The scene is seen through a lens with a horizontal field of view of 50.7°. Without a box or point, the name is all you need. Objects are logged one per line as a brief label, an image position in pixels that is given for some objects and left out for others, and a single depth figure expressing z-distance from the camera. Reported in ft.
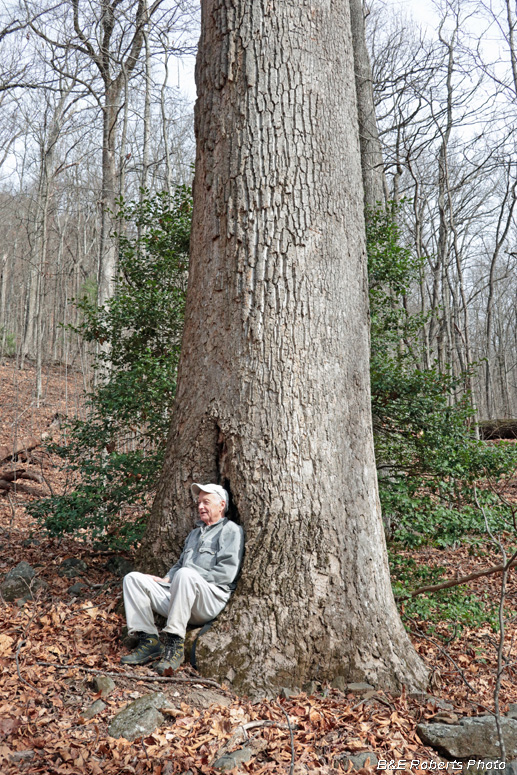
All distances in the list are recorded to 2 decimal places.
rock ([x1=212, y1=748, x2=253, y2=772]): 8.72
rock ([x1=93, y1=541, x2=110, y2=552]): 17.99
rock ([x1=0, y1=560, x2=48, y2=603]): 14.62
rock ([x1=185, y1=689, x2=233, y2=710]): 10.47
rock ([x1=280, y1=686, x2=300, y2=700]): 10.91
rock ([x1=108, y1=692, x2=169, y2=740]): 9.45
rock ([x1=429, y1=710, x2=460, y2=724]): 10.57
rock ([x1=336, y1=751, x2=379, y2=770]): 9.25
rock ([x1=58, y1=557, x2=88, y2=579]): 16.43
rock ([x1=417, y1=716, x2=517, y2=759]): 9.92
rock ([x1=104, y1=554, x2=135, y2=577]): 16.55
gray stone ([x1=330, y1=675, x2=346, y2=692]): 11.32
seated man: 11.59
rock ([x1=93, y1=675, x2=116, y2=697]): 10.49
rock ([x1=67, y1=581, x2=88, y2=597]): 15.07
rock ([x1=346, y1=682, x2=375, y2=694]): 11.27
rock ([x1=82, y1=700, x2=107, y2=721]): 9.85
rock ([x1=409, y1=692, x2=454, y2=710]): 11.29
